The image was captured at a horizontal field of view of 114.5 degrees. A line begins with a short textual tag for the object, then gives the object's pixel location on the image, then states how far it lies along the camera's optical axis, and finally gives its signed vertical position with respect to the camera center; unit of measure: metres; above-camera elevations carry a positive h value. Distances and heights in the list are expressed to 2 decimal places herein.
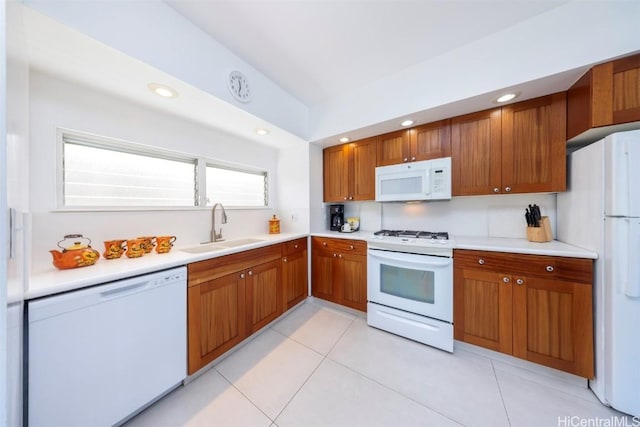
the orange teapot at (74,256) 1.21 -0.26
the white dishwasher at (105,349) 0.93 -0.72
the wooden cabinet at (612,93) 1.25 +0.75
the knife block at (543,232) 1.74 -0.16
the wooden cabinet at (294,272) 2.33 -0.71
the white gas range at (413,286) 1.77 -0.69
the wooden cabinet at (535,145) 1.63 +0.56
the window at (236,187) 2.33 +0.33
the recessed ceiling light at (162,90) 1.46 +0.91
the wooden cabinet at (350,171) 2.52 +0.55
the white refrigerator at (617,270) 1.16 -0.33
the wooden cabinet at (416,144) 2.08 +0.75
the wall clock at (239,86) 1.72 +1.10
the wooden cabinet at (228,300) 1.48 -0.74
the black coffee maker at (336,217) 2.94 -0.06
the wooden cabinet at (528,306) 1.37 -0.70
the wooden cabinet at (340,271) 2.30 -0.69
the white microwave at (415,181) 2.03 +0.34
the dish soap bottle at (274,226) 2.81 -0.18
